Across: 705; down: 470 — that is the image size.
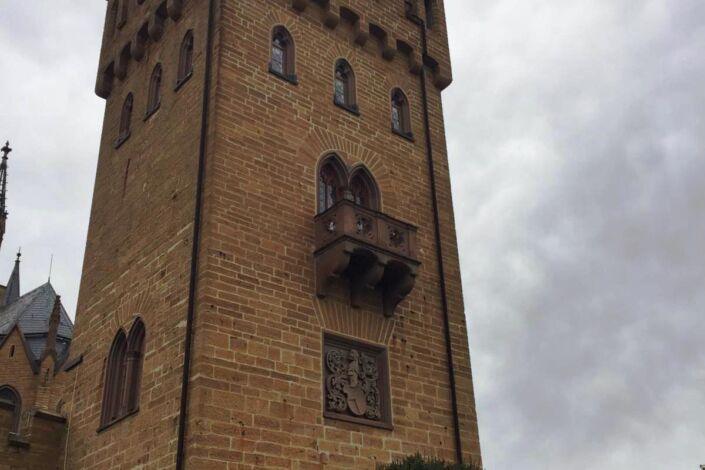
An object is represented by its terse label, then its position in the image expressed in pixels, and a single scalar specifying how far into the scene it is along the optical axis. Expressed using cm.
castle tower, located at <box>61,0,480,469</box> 1351
